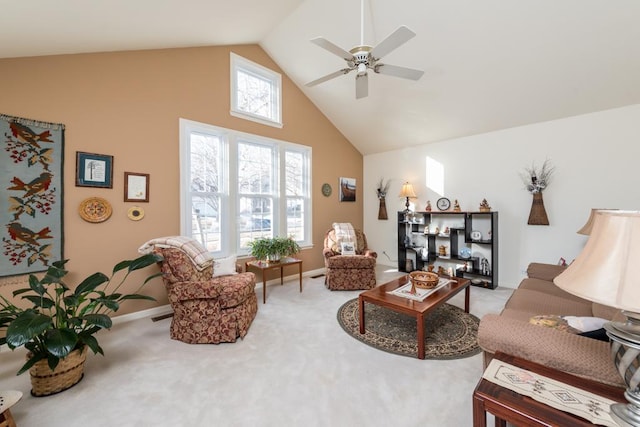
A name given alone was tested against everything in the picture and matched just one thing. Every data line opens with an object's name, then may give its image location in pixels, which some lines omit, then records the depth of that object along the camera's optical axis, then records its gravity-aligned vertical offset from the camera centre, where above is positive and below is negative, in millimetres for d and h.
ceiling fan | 2172 +1447
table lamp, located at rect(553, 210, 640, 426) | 812 -223
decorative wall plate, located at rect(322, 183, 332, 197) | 5285 +495
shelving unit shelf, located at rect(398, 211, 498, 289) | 4219 -524
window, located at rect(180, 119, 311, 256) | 3668 +418
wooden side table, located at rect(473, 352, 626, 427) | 934 -723
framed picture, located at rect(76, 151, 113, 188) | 2745 +472
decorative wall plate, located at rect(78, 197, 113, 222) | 2773 +49
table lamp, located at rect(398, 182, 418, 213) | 5090 +432
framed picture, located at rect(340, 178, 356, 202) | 5652 +541
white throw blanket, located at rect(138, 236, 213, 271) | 2727 -363
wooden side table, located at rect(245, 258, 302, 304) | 3584 -718
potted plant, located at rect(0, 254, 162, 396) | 1640 -802
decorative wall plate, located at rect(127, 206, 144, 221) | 3080 +8
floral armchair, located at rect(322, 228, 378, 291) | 4133 -915
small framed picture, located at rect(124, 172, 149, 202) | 3051 +321
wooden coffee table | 2240 -829
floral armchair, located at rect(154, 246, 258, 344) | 2533 -889
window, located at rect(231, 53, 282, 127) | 4027 +2008
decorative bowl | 2773 -701
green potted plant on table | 3777 -505
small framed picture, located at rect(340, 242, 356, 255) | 4539 -591
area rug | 2375 -1210
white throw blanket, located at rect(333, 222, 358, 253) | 4669 -360
